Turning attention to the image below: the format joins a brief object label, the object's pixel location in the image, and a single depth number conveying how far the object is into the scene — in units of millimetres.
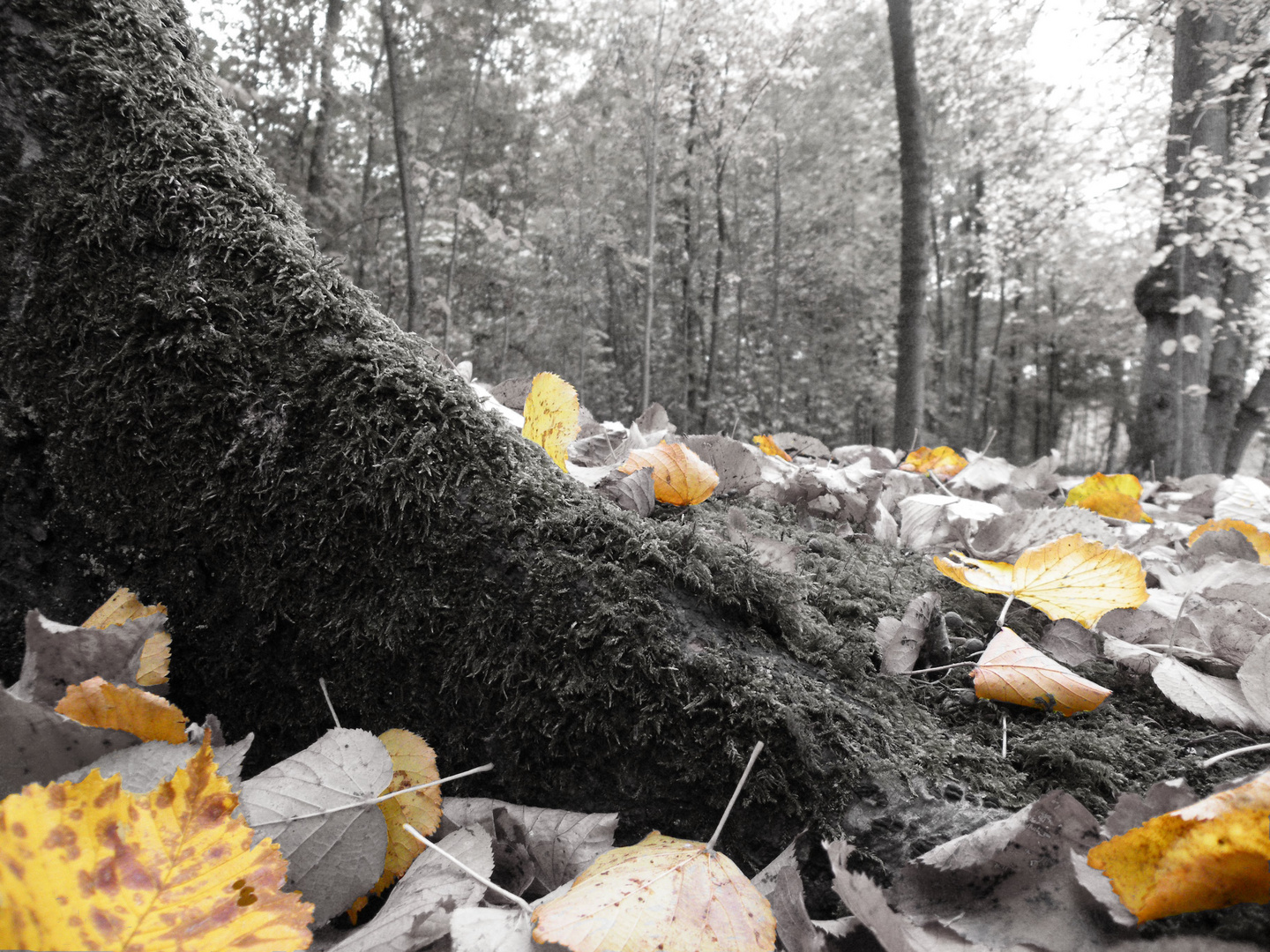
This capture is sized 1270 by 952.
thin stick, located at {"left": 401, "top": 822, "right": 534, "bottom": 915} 281
